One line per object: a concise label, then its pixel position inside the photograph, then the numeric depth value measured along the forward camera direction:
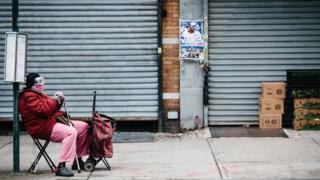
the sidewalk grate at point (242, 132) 11.95
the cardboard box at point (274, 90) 12.20
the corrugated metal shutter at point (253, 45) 12.55
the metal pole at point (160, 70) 12.34
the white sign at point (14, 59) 8.63
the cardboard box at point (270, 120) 12.34
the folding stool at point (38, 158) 8.72
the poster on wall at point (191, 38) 12.39
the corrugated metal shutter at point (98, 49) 12.53
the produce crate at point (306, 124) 12.13
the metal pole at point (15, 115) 8.66
